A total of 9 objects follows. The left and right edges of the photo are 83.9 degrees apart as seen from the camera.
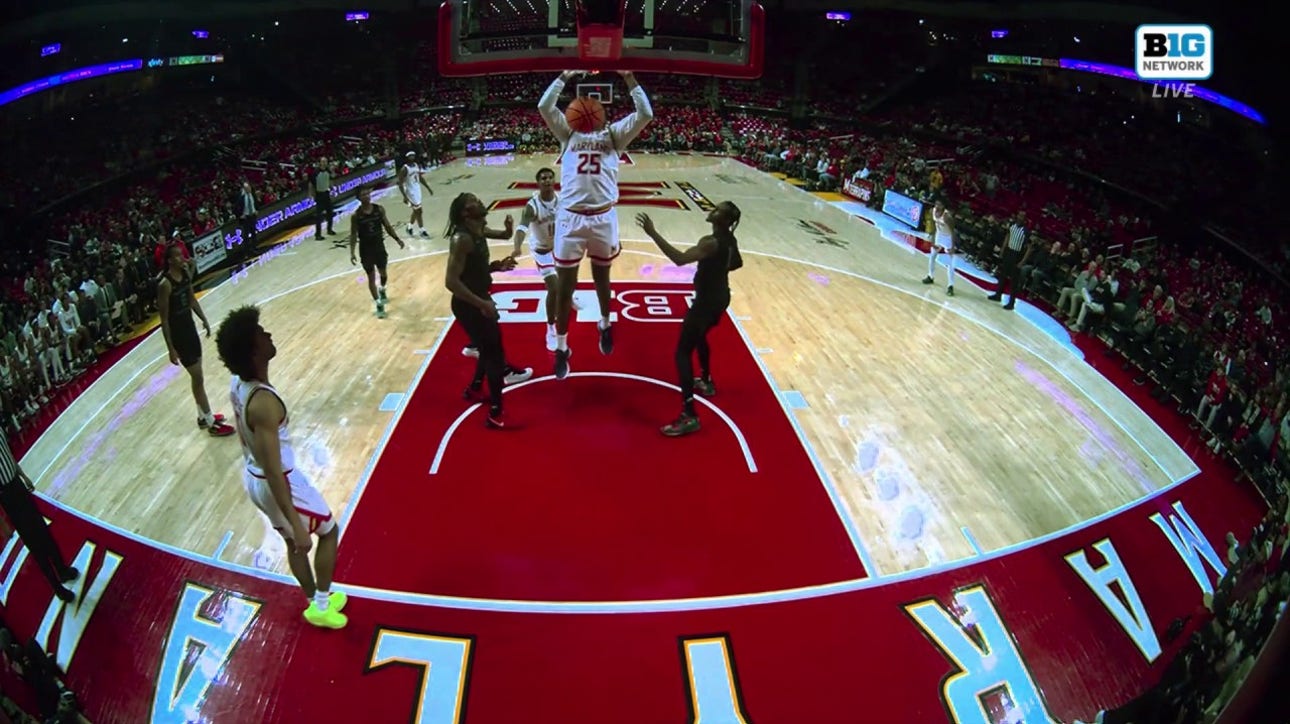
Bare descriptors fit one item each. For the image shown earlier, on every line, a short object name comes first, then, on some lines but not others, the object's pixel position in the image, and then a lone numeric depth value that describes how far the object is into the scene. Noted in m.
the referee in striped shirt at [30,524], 4.02
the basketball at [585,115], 5.82
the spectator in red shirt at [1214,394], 6.57
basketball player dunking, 5.71
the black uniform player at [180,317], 5.53
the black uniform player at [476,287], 5.41
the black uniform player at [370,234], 8.49
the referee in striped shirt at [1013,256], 9.94
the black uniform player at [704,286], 5.52
